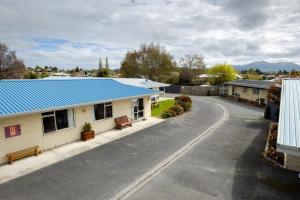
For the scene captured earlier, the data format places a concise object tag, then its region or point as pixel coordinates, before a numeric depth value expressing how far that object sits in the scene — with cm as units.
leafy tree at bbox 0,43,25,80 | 4934
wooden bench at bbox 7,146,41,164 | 1140
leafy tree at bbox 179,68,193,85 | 5584
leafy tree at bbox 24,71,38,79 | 5581
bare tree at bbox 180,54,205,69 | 5962
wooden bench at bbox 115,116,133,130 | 1816
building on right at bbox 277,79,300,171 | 734
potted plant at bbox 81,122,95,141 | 1517
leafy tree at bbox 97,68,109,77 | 6956
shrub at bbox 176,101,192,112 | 2725
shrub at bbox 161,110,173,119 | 2331
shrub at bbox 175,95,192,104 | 2995
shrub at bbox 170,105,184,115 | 2461
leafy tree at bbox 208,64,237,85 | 5157
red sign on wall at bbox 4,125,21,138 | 1139
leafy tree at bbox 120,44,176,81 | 5553
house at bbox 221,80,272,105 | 3238
